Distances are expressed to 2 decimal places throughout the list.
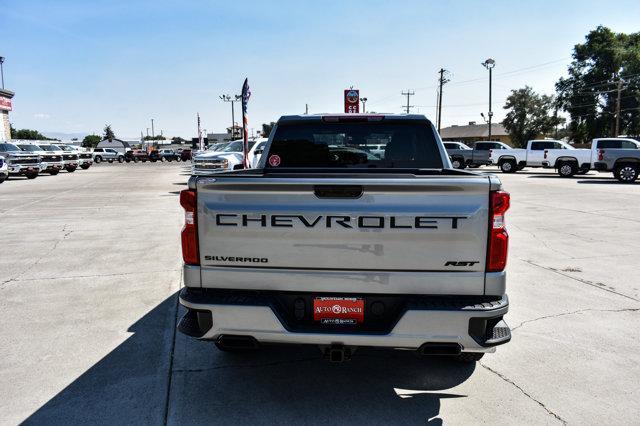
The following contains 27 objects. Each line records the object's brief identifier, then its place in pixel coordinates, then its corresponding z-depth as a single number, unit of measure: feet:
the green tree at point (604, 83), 199.82
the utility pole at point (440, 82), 195.72
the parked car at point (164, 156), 206.90
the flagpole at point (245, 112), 52.02
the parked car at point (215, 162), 59.93
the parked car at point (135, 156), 204.51
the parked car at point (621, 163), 73.10
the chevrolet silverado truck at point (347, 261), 9.09
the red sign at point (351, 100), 70.06
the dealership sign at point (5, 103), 171.67
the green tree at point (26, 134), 412.57
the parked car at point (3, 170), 77.00
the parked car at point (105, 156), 201.25
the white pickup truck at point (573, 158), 80.43
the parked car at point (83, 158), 125.21
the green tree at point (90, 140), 436.35
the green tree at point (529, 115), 266.36
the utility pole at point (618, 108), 176.01
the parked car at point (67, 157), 107.45
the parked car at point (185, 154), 206.39
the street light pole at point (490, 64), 172.24
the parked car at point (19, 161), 86.33
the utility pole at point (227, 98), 279.28
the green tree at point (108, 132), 583.83
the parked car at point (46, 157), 95.30
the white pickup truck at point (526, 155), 91.62
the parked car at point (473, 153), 112.88
